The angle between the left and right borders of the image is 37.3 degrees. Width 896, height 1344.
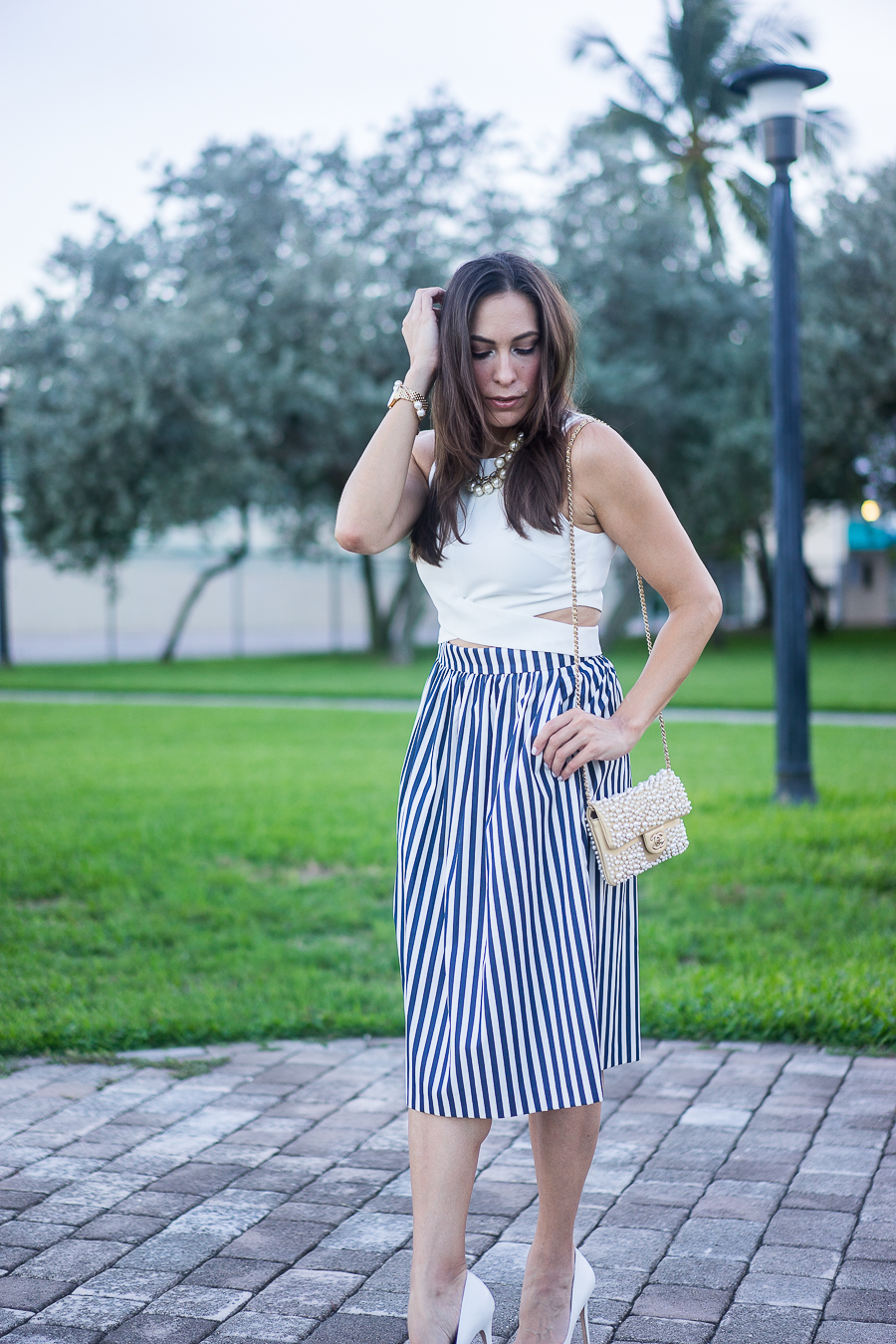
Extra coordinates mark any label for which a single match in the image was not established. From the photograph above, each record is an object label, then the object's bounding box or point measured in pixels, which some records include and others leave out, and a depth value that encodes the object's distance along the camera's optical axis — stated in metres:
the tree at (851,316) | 19.83
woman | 1.99
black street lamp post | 7.17
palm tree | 23.52
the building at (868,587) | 44.78
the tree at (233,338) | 18.08
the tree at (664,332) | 21.50
